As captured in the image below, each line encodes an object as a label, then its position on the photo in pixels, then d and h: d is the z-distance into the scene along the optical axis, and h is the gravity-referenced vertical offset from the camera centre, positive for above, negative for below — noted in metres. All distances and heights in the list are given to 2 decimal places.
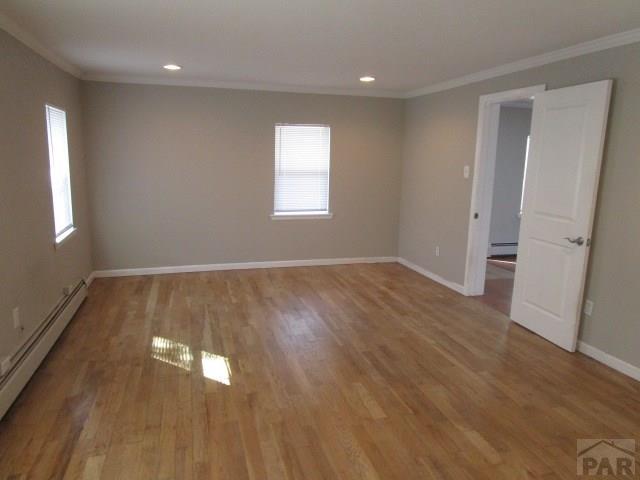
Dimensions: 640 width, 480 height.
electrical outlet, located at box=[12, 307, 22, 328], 2.86 -1.05
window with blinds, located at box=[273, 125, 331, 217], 5.79 -0.10
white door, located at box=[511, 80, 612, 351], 3.28 -0.29
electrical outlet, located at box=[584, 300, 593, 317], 3.40 -1.05
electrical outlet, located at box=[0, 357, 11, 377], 2.59 -1.23
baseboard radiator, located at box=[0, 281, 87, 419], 2.59 -1.33
